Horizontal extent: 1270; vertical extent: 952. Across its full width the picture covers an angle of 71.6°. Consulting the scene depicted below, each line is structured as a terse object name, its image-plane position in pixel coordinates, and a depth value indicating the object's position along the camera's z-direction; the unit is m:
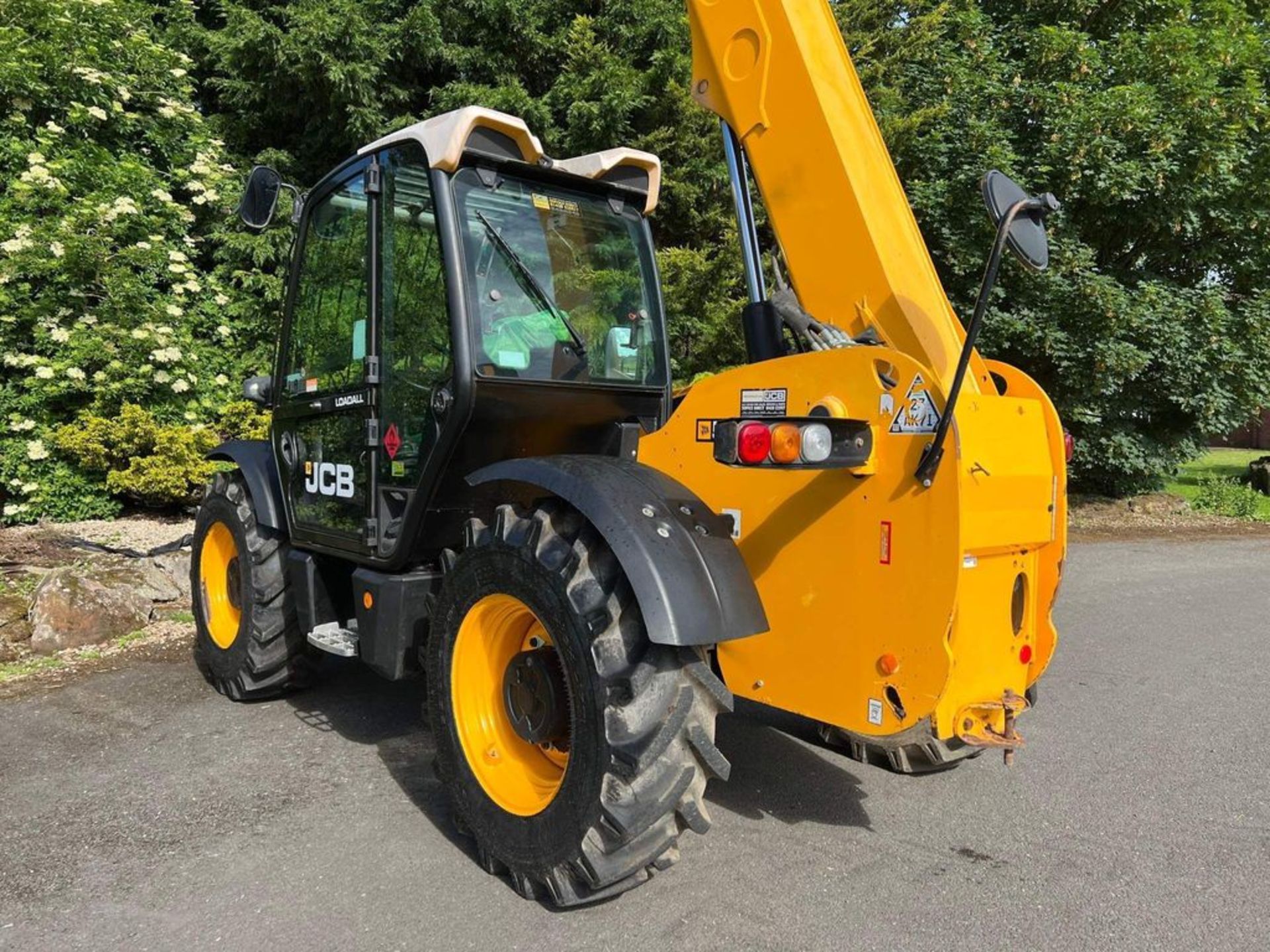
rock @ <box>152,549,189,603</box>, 6.55
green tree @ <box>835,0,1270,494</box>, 9.73
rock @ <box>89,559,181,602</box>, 6.02
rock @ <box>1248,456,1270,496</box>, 15.29
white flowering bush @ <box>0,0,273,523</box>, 8.63
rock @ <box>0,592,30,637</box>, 5.62
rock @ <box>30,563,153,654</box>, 5.55
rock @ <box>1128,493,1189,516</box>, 12.27
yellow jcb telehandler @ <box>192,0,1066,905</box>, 2.48
